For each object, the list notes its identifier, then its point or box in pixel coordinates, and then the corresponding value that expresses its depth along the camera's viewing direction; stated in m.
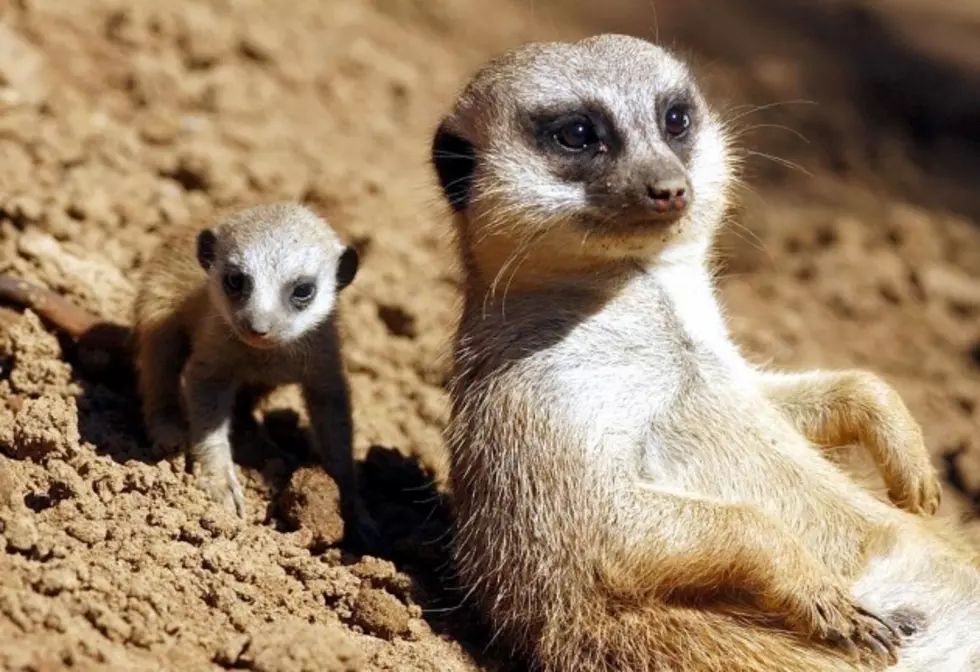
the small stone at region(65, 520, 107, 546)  3.99
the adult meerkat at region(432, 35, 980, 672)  3.94
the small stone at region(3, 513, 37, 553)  3.81
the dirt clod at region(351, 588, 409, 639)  4.12
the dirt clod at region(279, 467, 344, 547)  4.50
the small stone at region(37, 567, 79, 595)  3.66
